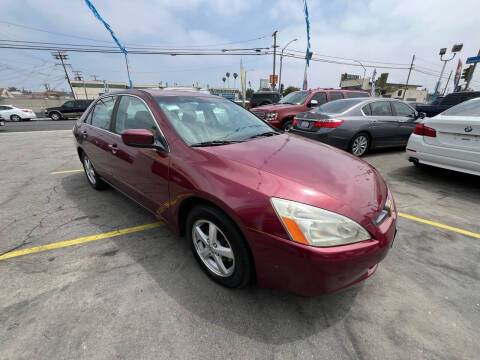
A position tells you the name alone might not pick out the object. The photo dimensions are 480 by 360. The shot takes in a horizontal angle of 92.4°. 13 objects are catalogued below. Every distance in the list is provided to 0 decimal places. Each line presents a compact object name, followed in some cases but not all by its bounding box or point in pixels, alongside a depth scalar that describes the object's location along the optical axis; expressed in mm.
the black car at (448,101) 8516
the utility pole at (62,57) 46644
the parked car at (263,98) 14255
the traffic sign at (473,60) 14625
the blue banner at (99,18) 14209
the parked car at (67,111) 21580
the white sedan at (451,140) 3443
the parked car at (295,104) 7184
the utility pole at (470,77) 16964
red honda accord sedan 1374
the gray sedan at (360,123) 5180
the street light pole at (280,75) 27777
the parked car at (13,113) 19997
